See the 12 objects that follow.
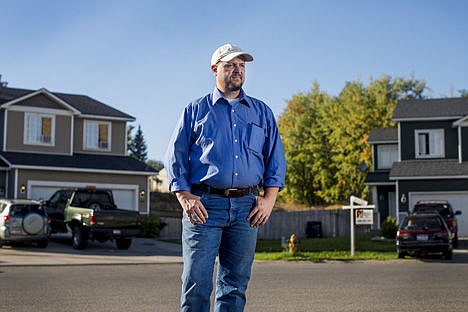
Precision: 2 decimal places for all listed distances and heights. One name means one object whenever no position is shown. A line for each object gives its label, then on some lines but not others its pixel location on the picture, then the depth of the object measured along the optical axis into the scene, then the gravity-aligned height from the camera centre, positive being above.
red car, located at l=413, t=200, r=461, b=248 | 28.64 +0.12
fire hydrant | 22.75 -1.22
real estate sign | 22.53 -0.23
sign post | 22.56 -0.09
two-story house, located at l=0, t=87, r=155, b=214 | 31.73 +2.86
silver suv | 23.33 -0.54
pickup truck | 23.64 -0.37
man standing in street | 4.94 +0.19
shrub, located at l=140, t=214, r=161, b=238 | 32.81 -0.93
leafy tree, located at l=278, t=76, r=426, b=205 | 55.22 +5.75
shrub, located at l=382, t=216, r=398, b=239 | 32.56 -0.85
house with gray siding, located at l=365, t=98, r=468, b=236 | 35.72 +3.07
